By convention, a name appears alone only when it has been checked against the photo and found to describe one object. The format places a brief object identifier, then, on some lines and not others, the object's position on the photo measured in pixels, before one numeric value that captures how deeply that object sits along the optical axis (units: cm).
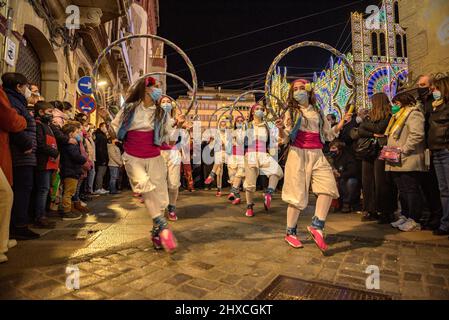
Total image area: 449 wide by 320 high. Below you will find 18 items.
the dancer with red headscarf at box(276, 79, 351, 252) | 352
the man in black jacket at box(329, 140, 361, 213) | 606
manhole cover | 219
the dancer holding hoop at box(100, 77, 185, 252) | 332
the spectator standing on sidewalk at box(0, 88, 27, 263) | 296
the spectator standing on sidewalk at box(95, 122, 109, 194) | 898
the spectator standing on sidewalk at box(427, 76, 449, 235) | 397
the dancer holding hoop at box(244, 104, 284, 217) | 578
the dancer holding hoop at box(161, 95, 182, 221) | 525
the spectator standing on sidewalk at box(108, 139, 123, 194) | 958
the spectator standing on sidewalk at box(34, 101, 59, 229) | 444
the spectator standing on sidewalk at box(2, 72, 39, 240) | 366
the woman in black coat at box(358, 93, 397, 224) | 498
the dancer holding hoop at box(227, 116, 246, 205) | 692
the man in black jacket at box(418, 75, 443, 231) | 442
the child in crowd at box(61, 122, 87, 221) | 534
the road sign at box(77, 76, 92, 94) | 897
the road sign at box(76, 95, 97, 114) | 860
